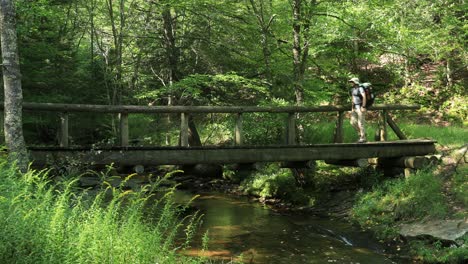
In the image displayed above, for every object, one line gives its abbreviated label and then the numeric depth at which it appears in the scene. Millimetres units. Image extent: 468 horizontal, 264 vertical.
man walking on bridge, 12117
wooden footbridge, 9086
